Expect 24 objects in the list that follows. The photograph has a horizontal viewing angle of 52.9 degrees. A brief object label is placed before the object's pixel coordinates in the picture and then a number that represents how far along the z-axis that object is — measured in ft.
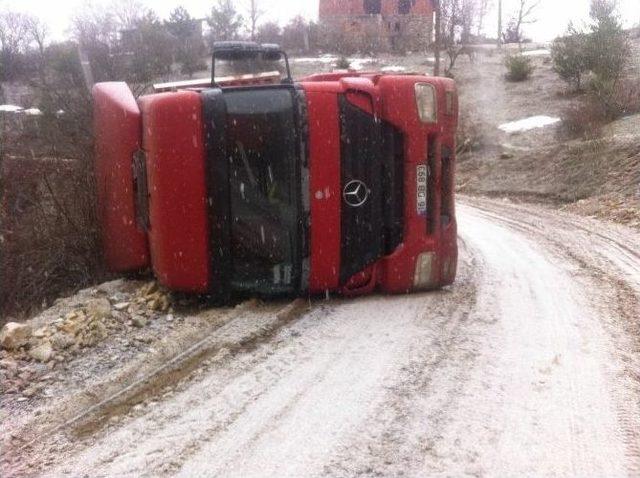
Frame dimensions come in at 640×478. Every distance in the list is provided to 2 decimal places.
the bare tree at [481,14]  155.43
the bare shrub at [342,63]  100.58
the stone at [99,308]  12.76
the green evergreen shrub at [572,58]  67.97
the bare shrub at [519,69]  84.99
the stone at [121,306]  13.44
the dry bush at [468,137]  55.16
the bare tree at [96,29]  115.55
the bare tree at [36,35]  121.94
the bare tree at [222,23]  134.00
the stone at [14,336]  11.31
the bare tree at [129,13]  150.92
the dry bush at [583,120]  49.11
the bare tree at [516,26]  170.50
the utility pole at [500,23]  149.83
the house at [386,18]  142.31
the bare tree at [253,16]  140.67
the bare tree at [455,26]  101.55
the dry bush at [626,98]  51.70
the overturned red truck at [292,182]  13.17
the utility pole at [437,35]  72.61
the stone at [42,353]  11.10
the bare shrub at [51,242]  22.59
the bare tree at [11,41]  107.96
